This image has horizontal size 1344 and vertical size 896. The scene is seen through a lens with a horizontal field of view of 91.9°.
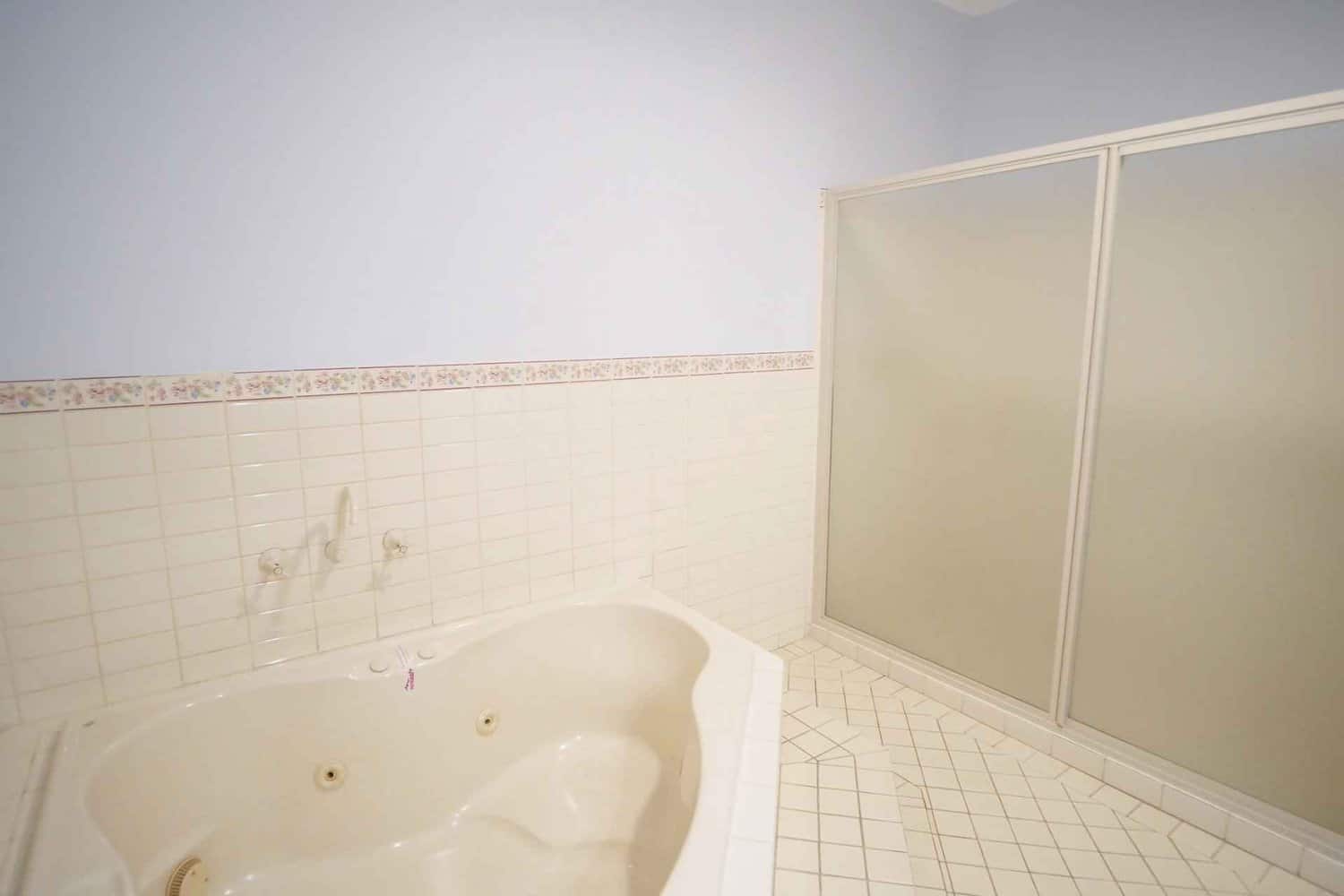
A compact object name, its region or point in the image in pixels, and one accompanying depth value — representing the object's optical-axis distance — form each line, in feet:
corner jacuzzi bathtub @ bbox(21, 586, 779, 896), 4.14
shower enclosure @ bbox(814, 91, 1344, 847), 4.96
